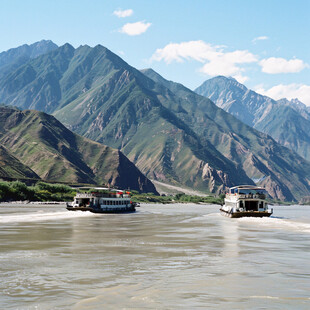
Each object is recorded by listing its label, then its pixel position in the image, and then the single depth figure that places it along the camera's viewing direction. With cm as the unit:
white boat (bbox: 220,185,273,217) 10969
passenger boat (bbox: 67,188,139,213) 12825
